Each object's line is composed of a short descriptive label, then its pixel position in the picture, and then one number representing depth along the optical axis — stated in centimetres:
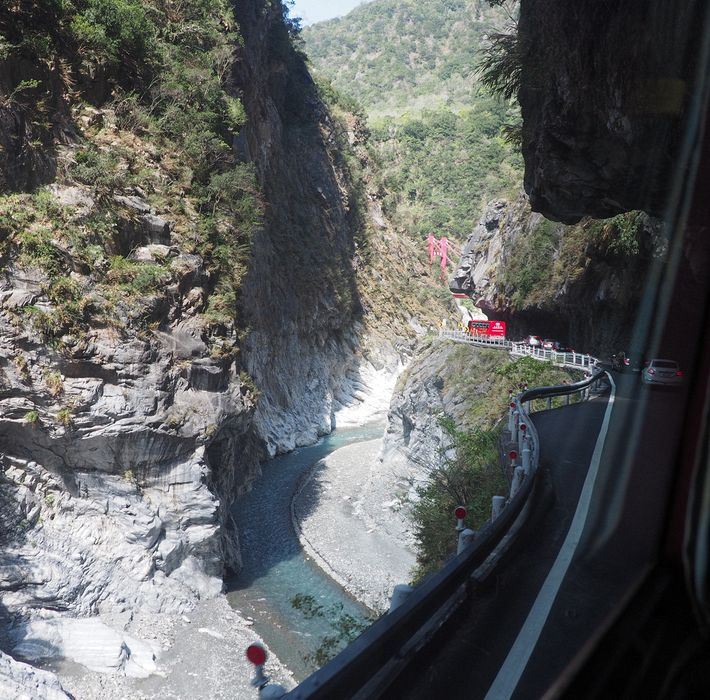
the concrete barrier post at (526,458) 810
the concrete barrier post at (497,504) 656
